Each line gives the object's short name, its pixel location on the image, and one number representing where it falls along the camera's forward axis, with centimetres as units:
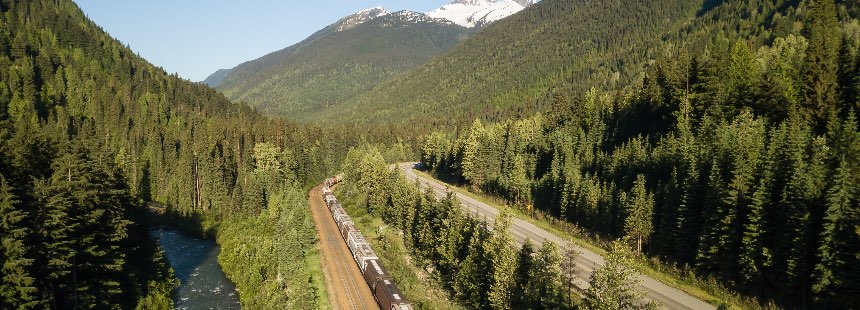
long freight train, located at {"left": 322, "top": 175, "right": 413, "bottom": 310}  4253
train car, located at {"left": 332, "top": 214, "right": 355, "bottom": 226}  7668
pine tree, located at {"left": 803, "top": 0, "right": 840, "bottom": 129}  5731
